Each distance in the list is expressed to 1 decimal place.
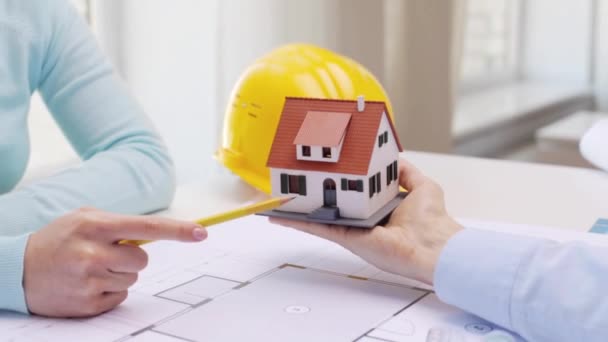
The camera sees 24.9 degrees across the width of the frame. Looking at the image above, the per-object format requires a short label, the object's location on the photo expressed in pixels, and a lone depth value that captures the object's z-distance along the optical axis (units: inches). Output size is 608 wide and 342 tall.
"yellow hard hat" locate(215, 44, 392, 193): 51.6
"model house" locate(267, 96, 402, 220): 40.6
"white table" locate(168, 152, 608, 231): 50.0
